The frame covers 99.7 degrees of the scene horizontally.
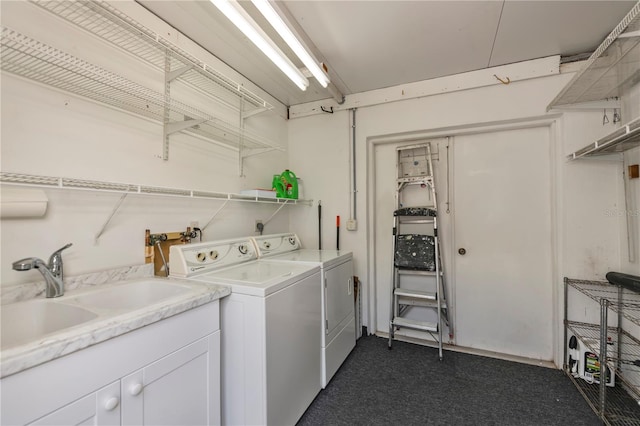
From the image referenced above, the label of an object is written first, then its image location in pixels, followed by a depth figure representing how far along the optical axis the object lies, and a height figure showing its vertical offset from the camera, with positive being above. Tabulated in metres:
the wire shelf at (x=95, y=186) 1.07 +0.16
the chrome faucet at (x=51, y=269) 1.11 -0.22
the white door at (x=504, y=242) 2.45 -0.25
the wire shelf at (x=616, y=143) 1.42 +0.46
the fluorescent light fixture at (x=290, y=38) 1.32 +1.04
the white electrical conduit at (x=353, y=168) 2.93 +0.53
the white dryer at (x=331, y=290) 2.03 -0.60
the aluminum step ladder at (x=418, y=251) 2.58 -0.33
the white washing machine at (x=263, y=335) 1.41 -0.67
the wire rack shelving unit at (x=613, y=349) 1.70 -0.96
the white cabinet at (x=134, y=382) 0.77 -0.56
